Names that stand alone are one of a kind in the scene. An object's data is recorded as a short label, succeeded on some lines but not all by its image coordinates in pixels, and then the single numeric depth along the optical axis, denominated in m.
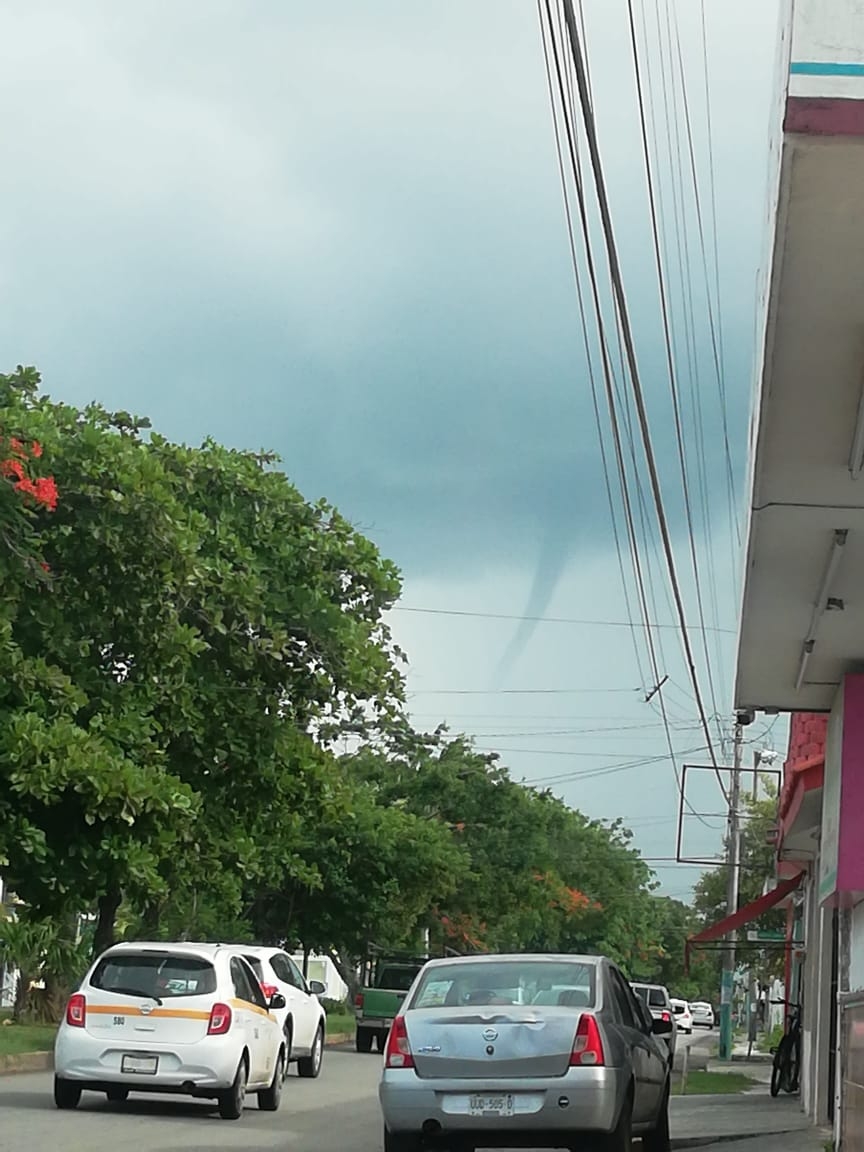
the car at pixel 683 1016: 64.75
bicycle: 27.95
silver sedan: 12.34
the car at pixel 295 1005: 23.80
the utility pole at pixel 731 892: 53.34
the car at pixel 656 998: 40.88
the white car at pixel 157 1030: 17.38
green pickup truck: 39.81
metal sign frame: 27.33
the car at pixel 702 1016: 105.62
